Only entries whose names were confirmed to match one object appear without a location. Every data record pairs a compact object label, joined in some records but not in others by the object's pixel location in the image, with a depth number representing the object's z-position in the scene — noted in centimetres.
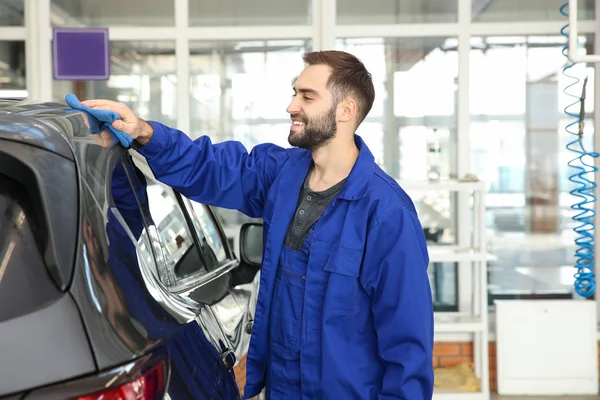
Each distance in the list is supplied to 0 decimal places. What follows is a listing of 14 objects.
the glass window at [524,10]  537
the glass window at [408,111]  542
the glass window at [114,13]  538
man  204
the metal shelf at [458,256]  501
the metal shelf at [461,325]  498
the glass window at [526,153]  539
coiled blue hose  504
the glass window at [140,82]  539
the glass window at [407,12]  539
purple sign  527
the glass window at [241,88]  543
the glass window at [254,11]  541
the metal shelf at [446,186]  499
